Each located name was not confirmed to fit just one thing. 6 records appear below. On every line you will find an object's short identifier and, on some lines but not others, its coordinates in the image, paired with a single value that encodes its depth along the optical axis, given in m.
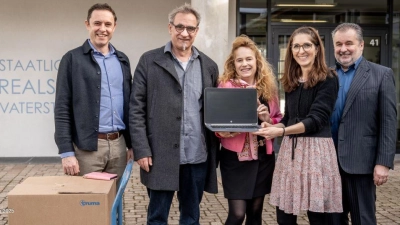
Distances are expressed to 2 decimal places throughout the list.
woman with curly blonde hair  3.96
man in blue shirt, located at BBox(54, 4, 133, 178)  3.88
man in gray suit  3.80
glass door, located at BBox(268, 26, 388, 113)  10.23
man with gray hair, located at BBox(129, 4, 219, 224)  3.88
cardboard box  2.99
